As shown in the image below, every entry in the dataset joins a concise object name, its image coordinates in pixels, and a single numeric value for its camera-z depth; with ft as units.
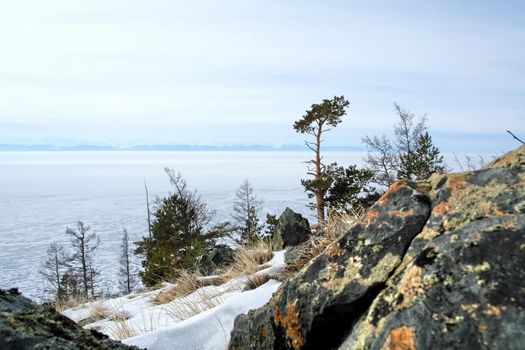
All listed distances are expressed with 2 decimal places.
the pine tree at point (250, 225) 120.86
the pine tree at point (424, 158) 82.07
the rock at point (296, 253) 21.26
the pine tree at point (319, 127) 74.18
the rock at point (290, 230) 45.61
